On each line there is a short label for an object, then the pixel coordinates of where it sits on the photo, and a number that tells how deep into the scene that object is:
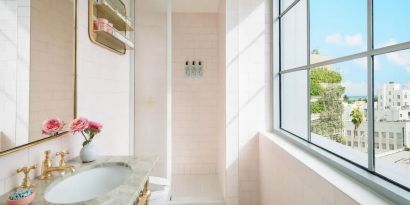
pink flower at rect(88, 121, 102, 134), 1.51
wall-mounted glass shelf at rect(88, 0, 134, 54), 1.86
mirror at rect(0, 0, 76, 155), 1.02
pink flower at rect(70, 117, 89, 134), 1.35
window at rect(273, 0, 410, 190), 1.01
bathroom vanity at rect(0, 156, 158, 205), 0.99
